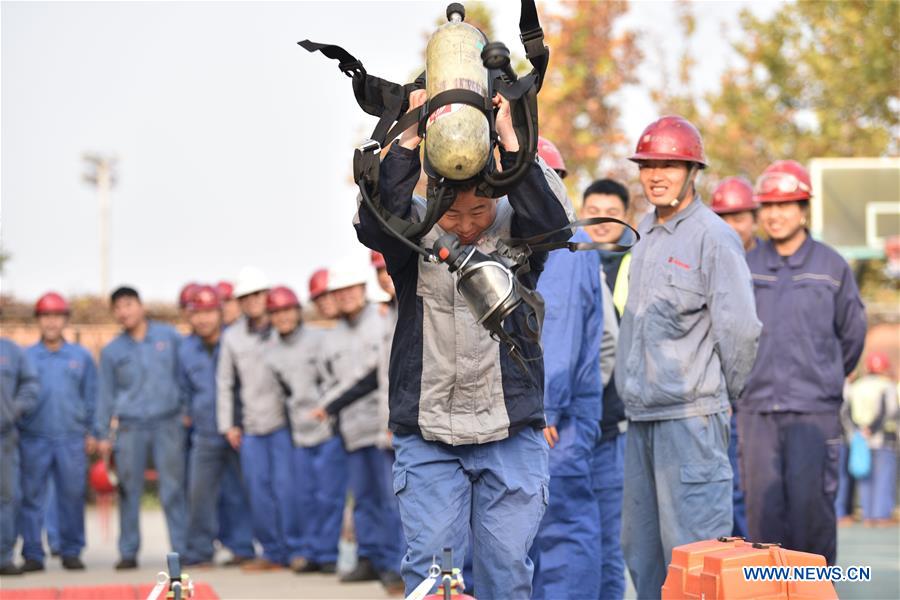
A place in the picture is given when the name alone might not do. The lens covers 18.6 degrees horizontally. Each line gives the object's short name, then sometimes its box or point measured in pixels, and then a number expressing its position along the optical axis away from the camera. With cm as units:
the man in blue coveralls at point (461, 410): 1029
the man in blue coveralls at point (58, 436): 2564
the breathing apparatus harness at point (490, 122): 992
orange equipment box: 1064
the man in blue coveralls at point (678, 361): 1333
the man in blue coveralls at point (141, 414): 2587
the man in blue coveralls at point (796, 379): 1639
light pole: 9526
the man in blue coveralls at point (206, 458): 2622
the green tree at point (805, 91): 5195
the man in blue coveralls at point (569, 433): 1406
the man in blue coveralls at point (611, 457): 1596
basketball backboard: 4399
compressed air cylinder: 962
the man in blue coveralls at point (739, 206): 2009
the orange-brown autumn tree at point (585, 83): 4729
